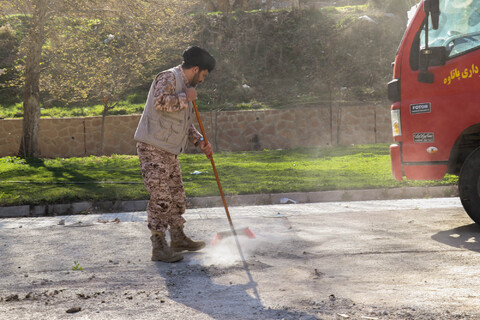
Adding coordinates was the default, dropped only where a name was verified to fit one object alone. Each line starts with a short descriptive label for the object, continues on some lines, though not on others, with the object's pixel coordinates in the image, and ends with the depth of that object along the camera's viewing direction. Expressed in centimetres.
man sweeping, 546
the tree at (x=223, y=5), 2888
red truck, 632
